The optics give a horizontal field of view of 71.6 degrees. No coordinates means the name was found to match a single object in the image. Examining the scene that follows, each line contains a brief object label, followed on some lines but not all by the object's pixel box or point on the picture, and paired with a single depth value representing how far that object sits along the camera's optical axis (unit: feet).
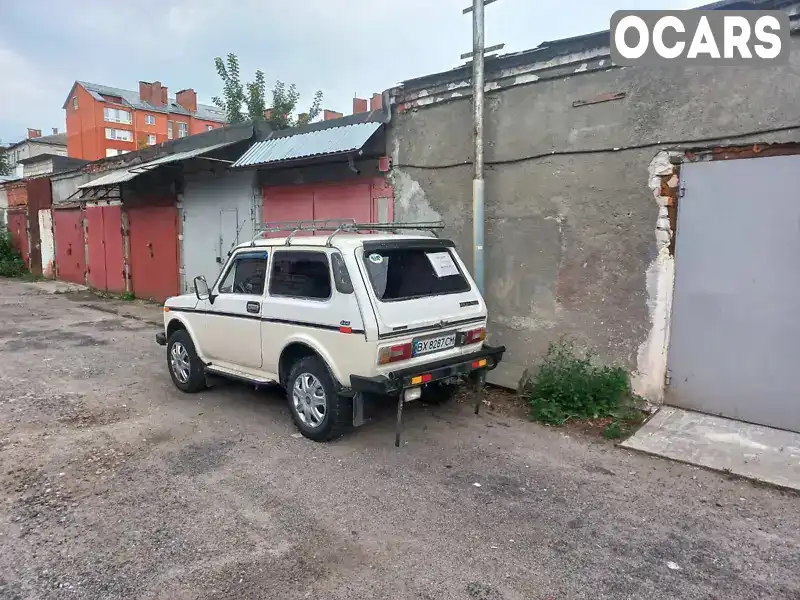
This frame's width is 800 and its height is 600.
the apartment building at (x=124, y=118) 164.55
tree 64.69
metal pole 21.39
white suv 15.03
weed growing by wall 18.43
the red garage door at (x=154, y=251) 42.96
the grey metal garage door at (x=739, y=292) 16.07
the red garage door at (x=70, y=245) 57.41
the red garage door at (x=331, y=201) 27.30
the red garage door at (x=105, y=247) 50.34
